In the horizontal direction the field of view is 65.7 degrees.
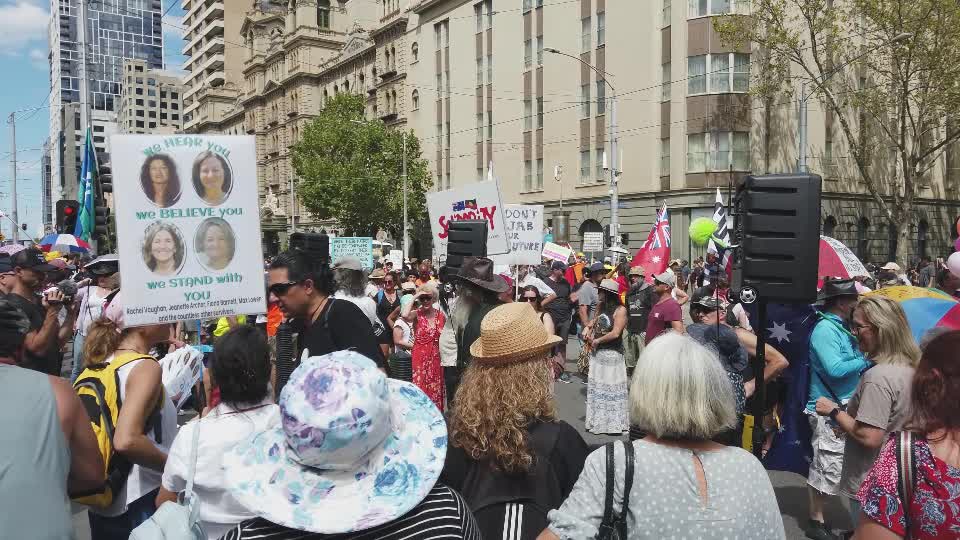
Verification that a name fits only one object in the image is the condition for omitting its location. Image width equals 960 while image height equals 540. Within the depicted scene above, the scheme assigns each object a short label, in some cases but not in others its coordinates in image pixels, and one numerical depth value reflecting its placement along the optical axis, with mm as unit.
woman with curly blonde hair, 2818
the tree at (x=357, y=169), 47312
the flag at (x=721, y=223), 14280
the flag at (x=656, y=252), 12781
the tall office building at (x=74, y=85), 39288
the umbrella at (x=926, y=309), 5270
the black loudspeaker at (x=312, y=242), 5873
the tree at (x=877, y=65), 24578
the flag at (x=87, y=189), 15109
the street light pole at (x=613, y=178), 25428
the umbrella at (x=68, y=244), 16234
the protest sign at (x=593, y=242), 24562
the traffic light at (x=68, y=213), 18031
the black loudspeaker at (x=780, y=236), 4793
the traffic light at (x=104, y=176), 15938
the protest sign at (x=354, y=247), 18594
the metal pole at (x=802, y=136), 22528
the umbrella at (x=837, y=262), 7616
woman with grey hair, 2381
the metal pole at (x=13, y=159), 39094
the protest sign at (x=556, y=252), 17250
